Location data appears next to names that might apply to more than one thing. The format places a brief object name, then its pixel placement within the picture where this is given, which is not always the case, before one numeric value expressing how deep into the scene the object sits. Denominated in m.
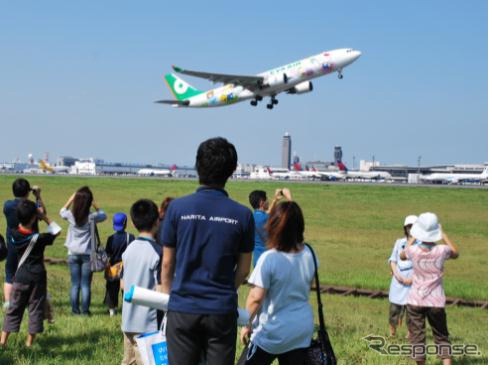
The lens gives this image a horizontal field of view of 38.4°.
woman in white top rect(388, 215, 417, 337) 8.52
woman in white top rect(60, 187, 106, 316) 8.68
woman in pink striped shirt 6.65
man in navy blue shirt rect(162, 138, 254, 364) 4.29
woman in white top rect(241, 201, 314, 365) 4.75
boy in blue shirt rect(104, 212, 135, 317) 8.71
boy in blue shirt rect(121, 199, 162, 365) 5.81
